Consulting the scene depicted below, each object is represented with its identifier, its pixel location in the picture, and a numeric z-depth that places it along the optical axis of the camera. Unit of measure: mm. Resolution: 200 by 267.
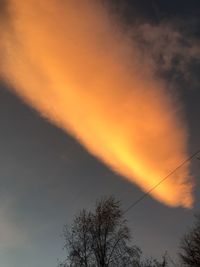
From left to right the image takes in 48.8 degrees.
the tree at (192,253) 27558
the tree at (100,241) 22320
